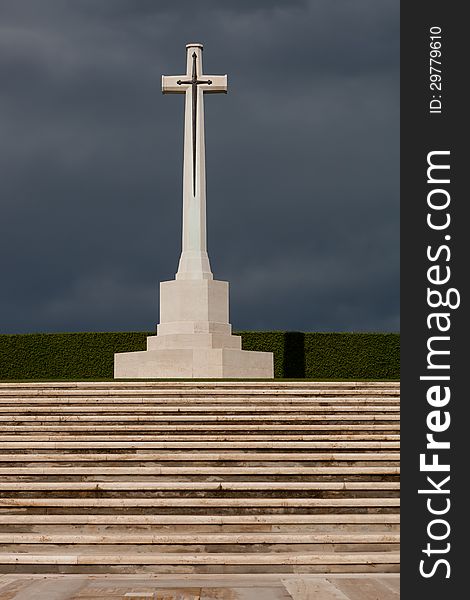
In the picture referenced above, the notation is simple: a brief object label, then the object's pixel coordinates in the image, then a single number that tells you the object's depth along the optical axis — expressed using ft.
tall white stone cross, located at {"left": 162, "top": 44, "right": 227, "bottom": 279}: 78.12
